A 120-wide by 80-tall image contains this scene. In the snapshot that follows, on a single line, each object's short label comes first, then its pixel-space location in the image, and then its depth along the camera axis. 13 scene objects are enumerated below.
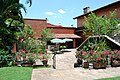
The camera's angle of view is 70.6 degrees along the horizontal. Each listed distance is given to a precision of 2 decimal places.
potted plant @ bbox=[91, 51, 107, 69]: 6.84
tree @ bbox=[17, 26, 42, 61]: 7.73
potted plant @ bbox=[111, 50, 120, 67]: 7.15
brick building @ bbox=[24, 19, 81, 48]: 17.61
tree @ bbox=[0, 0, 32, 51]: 8.74
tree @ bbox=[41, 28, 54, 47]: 16.56
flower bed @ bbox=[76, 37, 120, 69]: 6.90
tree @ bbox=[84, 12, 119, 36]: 12.41
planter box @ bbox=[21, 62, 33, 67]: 7.66
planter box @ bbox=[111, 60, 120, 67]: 7.14
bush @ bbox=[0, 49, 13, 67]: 8.20
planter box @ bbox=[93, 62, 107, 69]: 6.82
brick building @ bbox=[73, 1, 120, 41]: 15.64
